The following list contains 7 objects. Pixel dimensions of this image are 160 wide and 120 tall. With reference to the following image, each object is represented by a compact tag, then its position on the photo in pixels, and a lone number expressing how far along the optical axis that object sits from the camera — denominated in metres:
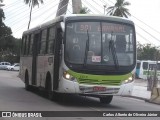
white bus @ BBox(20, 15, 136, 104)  17.77
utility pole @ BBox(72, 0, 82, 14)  45.52
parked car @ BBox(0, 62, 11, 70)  95.26
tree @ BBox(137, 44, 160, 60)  109.45
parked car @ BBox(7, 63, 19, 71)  89.36
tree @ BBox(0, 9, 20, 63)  100.06
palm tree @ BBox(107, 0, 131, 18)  86.75
